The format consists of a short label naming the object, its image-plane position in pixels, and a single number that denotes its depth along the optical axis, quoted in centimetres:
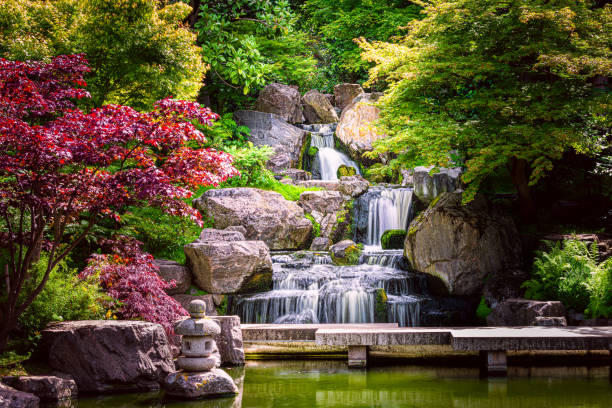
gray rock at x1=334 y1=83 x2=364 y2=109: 2498
